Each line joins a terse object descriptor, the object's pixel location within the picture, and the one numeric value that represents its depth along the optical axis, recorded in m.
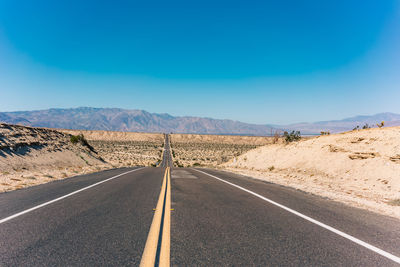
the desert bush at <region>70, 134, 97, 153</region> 32.41
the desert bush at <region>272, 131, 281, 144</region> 33.06
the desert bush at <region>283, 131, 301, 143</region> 27.64
